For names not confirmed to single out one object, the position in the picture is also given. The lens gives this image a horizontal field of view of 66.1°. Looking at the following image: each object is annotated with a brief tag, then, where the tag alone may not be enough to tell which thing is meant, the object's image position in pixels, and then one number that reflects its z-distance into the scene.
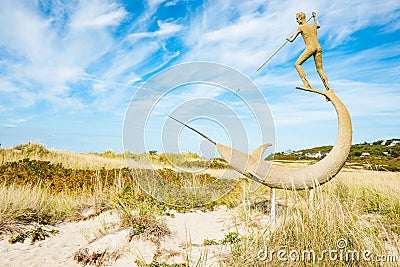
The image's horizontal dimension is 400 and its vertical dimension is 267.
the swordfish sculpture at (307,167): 3.78
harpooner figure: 4.36
